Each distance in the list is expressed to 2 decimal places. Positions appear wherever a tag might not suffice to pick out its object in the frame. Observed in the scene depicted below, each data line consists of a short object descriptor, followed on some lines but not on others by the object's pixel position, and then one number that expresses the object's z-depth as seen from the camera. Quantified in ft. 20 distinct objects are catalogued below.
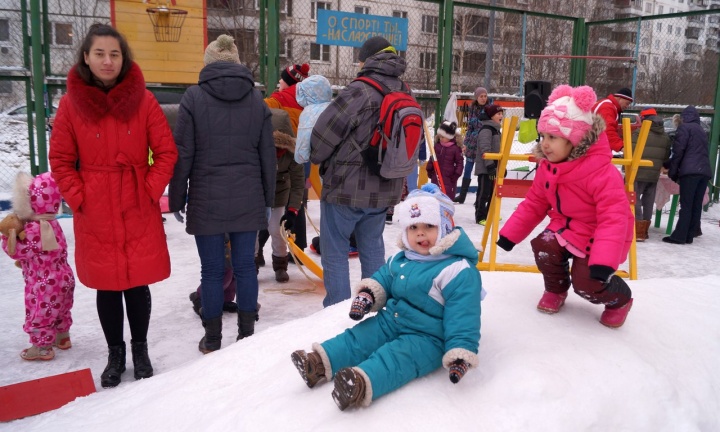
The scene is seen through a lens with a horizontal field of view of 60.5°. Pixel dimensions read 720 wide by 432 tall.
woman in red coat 10.73
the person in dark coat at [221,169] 12.00
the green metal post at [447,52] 28.68
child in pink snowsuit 12.41
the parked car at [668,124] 70.88
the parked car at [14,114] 28.86
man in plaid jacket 12.60
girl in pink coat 9.30
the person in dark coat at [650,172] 26.89
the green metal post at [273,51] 24.50
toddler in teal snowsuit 7.55
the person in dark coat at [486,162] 29.63
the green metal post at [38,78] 21.94
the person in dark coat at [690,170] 26.07
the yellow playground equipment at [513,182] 17.61
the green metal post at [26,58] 22.27
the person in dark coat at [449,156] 32.75
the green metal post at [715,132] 31.78
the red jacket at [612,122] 23.68
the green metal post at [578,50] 34.81
